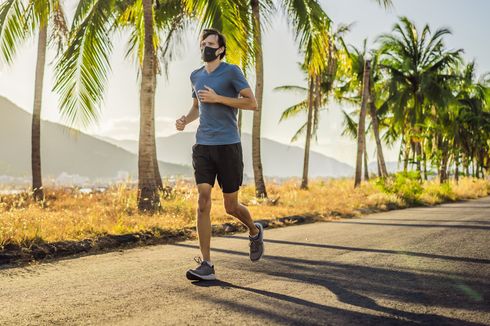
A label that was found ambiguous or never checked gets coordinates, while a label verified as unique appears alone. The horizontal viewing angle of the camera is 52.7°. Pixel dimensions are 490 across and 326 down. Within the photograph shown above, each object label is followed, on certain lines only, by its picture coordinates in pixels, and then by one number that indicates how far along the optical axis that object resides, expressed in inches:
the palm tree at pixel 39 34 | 378.4
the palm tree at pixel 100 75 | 375.6
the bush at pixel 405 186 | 657.0
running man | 171.5
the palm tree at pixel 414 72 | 1119.0
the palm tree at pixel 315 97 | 801.1
